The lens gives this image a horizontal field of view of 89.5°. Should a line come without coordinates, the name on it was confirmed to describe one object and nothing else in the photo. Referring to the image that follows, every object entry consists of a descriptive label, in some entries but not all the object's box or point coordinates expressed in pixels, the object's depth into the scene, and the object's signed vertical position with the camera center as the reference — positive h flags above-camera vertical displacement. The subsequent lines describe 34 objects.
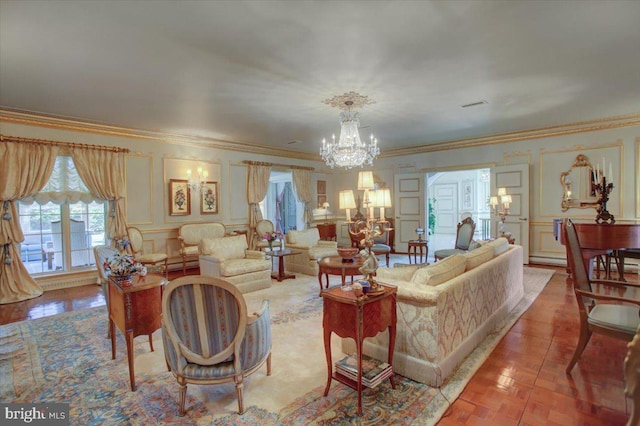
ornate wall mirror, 6.20 +0.34
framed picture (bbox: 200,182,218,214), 7.15 +0.18
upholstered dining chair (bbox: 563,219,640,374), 2.25 -0.83
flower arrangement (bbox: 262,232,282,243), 6.05 -0.58
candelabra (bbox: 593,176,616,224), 3.69 +0.03
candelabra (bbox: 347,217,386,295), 2.26 -0.41
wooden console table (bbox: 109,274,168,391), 2.52 -0.81
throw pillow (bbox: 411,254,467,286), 2.53 -0.56
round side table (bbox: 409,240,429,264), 6.59 -0.81
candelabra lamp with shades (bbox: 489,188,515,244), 6.00 -0.03
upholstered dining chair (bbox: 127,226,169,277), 5.84 -0.85
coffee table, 4.45 -0.86
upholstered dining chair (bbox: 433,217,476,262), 6.05 -0.61
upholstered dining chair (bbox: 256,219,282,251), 7.82 -0.57
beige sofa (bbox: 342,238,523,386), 2.40 -0.92
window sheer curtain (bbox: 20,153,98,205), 5.38 +0.38
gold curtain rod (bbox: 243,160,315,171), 7.91 +1.08
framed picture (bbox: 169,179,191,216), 6.67 +0.20
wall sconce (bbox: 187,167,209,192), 6.90 +0.57
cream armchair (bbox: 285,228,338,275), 6.02 -0.85
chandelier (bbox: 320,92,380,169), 4.70 +0.94
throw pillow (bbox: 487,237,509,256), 3.66 -0.51
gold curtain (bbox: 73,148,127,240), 5.59 +0.54
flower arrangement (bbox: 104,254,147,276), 2.66 -0.48
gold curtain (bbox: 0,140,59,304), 4.85 +0.17
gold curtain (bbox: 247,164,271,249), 7.91 +0.36
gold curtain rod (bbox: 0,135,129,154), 4.91 +1.09
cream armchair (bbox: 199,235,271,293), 4.93 -0.89
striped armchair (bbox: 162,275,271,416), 1.99 -0.80
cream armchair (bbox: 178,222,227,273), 6.39 -0.58
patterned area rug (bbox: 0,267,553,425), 2.11 -1.37
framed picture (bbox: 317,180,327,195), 9.66 +0.55
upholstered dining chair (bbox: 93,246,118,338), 3.08 -0.50
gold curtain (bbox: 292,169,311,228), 8.98 +0.53
